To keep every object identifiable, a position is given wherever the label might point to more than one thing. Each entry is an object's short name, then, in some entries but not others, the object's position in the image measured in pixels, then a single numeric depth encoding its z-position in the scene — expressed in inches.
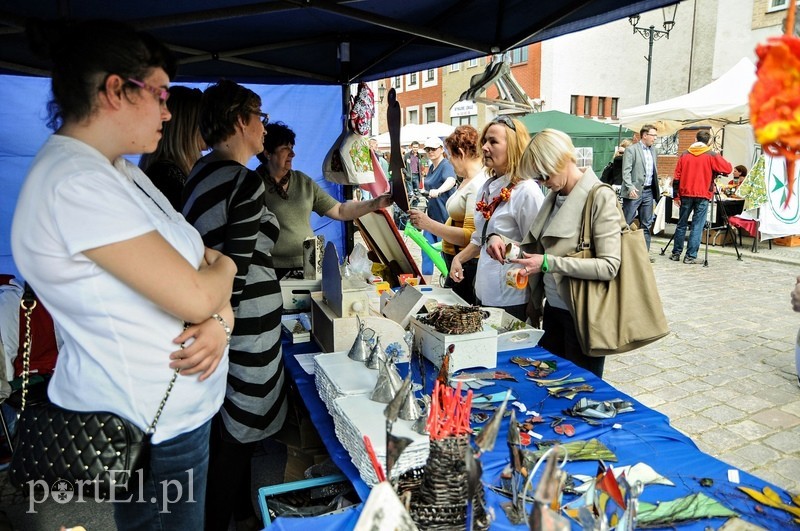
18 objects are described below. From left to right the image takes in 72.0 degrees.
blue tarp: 164.4
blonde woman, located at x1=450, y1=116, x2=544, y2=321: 115.8
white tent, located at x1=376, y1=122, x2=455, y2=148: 671.1
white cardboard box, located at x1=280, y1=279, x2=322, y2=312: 113.6
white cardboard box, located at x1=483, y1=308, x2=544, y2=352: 93.3
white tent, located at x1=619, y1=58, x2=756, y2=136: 359.3
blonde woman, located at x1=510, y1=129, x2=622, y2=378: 91.7
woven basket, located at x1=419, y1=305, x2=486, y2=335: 83.0
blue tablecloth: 50.3
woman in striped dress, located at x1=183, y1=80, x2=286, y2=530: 68.7
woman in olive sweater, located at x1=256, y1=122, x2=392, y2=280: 118.7
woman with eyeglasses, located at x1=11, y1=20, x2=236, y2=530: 41.2
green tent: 511.2
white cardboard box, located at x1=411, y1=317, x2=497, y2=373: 82.0
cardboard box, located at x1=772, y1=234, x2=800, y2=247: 355.9
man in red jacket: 322.7
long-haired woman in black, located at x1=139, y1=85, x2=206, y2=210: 82.0
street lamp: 439.8
